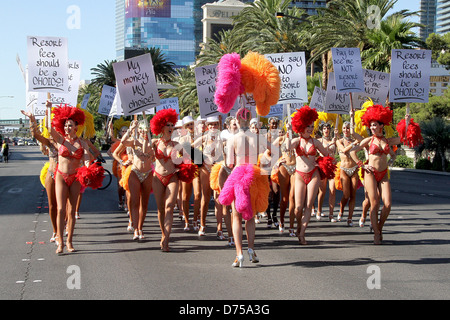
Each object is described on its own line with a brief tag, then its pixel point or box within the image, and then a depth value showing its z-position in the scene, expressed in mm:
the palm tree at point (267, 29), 36594
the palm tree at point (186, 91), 51288
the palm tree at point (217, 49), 41741
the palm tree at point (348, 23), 31781
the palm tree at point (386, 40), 31844
